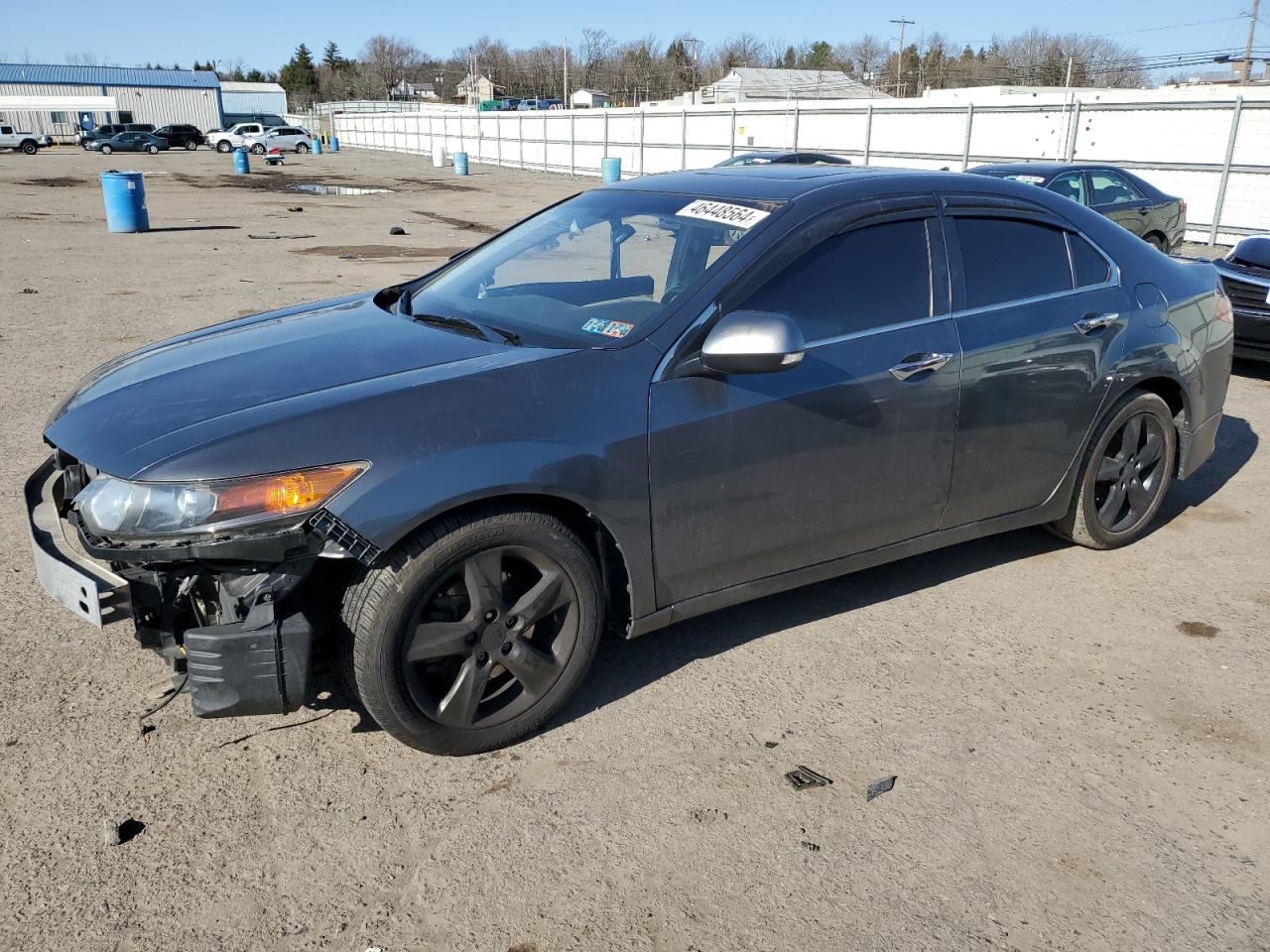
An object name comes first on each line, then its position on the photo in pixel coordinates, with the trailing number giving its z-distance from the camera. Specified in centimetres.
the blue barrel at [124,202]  1855
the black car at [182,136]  6066
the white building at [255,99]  9465
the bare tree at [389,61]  13212
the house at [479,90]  11588
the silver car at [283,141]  5741
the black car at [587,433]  277
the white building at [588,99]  10026
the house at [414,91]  12315
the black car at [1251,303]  780
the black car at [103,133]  5622
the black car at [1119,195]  1216
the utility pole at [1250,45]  6452
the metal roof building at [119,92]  7988
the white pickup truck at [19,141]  5525
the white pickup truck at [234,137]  6084
